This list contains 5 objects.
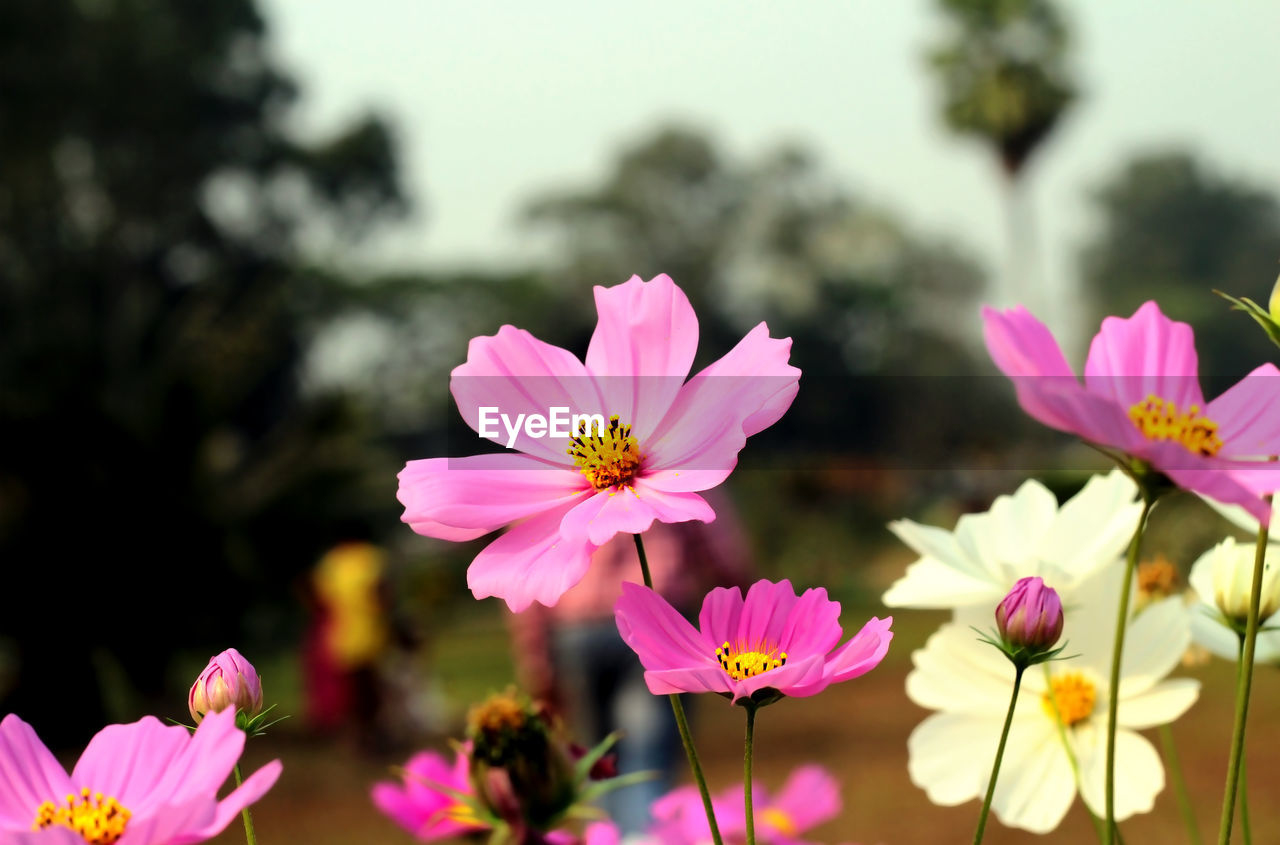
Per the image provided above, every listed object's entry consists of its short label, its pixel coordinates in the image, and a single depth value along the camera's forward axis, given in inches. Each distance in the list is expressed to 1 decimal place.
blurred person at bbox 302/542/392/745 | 259.8
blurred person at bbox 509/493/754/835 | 113.5
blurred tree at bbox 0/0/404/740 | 248.8
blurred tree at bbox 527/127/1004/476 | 866.1
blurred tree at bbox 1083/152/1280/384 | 1269.7
